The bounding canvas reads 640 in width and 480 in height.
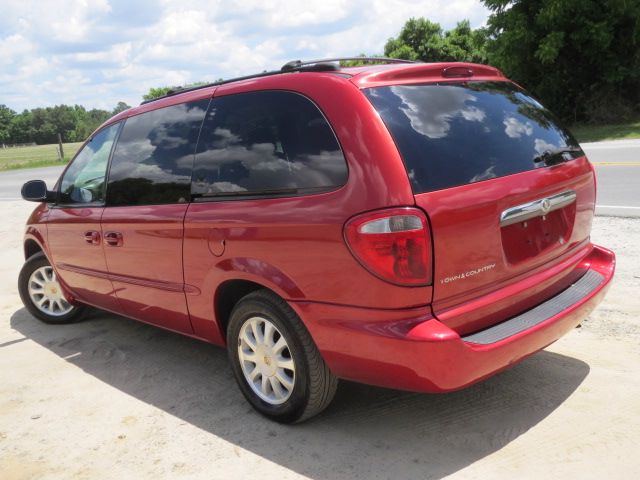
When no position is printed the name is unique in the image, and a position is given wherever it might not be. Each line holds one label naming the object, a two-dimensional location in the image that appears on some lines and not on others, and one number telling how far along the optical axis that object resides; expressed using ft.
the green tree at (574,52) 67.67
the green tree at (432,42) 129.39
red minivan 8.68
